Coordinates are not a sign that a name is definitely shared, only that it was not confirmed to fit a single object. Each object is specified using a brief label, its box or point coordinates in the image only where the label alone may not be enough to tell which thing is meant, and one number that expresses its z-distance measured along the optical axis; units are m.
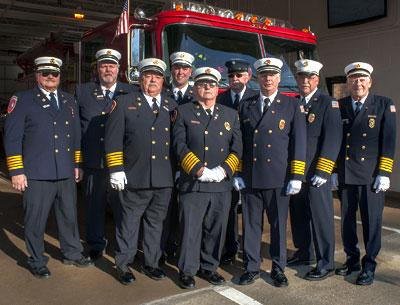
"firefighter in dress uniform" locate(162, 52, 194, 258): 4.18
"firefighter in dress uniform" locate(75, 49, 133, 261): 4.19
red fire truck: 4.90
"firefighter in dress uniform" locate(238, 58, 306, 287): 3.64
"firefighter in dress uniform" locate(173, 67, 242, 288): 3.57
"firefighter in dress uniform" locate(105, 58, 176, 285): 3.61
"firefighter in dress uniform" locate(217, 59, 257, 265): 4.17
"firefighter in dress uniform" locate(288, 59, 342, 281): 3.71
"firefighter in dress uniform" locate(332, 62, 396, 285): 3.71
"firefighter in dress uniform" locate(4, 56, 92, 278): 3.75
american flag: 4.97
